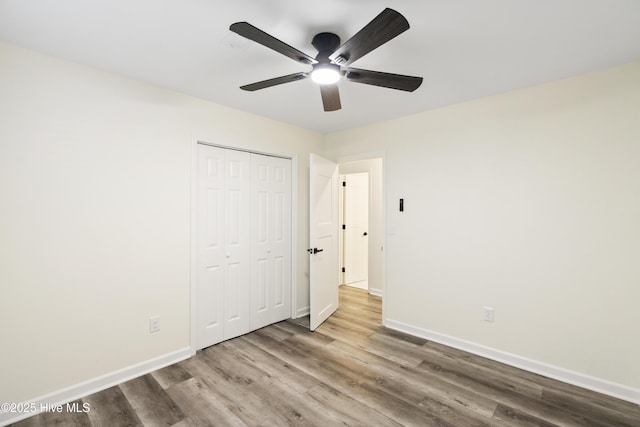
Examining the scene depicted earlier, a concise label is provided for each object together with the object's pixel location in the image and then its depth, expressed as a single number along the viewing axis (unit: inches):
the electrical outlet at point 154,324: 97.2
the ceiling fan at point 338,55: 50.6
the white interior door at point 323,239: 129.3
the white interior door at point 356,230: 210.8
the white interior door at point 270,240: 130.0
